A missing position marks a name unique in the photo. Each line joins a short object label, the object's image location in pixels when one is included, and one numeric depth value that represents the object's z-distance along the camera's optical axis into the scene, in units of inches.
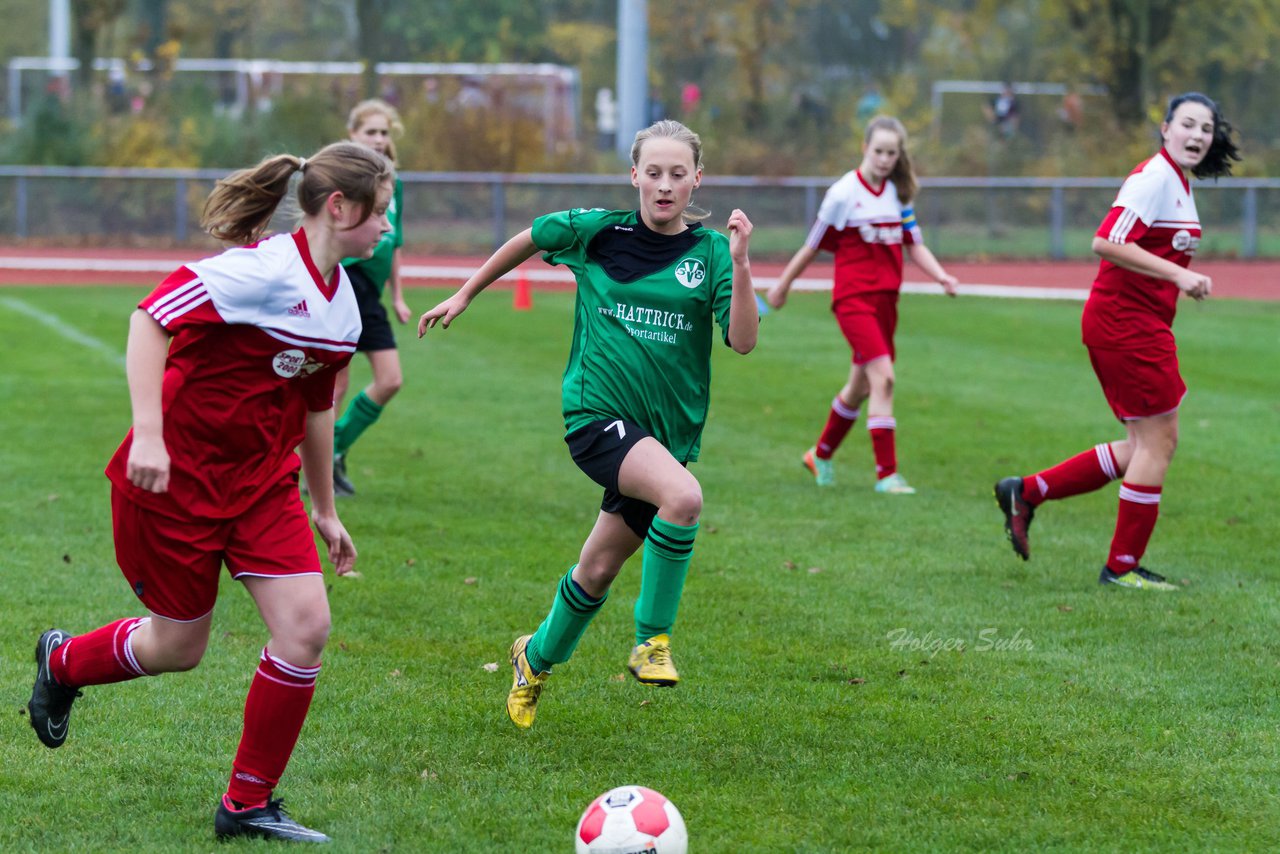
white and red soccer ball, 302.5
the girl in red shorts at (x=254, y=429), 317.4
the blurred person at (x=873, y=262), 743.7
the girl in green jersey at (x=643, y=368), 383.2
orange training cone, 1577.3
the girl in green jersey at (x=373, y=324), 696.4
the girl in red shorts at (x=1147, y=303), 530.9
